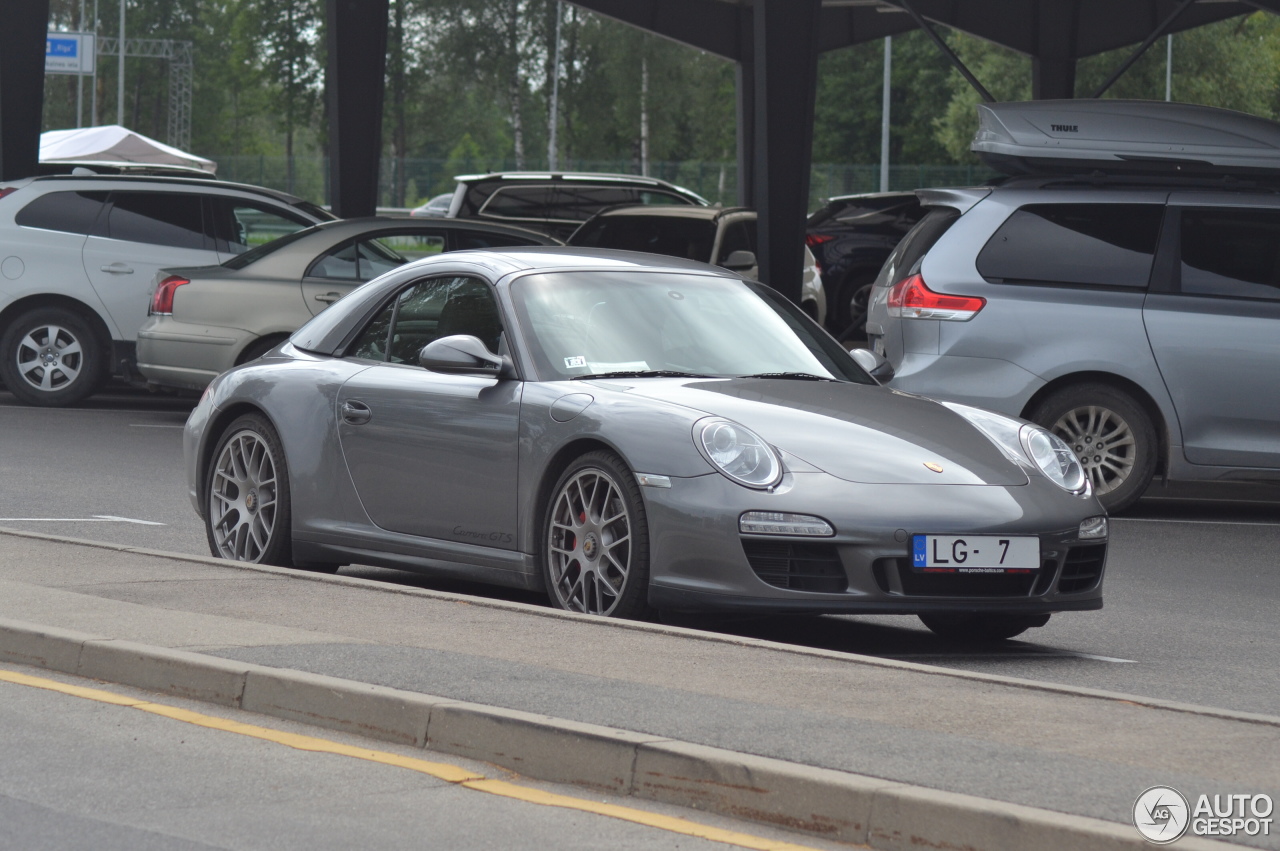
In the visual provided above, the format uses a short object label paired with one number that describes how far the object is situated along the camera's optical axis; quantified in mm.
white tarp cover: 45156
